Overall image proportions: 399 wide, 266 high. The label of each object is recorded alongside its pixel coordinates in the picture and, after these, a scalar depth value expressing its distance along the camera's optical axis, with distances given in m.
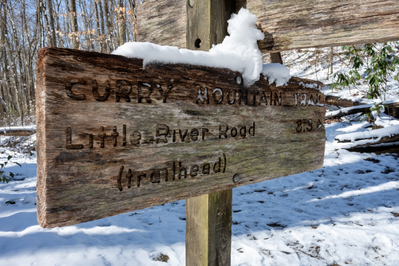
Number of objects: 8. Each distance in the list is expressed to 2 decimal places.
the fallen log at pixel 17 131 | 7.65
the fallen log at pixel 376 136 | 6.18
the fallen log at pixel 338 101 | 8.60
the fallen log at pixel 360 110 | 7.55
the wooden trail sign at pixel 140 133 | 0.71
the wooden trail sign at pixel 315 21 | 0.98
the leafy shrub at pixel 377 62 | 4.62
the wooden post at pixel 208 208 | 1.28
